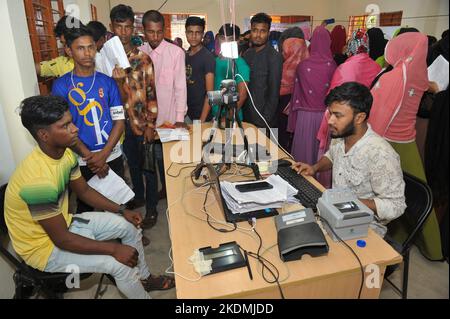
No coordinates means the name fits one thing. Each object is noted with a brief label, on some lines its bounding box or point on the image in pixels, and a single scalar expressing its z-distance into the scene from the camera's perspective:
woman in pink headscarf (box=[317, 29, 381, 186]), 2.24
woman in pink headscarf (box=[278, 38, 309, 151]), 2.88
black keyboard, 1.28
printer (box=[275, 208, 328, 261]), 0.94
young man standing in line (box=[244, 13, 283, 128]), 2.47
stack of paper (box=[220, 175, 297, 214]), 1.20
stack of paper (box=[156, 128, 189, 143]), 2.04
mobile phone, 1.26
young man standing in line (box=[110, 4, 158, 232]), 1.98
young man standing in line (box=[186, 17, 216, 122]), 2.37
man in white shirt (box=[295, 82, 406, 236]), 1.26
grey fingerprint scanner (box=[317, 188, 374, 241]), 1.00
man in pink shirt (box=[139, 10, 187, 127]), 2.13
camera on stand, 1.53
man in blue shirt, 1.65
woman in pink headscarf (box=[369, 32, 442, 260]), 1.61
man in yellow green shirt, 1.17
